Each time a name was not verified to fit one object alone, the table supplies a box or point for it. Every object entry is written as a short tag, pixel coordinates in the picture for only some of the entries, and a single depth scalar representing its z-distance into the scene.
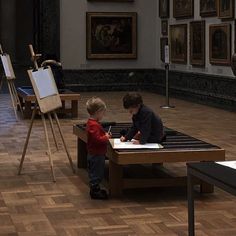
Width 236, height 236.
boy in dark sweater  7.40
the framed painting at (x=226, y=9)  17.22
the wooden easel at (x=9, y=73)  15.64
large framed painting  23.52
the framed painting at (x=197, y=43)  19.41
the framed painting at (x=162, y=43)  22.68
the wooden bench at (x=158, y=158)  7.22
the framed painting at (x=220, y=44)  17.58
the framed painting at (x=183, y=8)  20.30
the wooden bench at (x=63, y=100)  15.20
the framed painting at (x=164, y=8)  22.66
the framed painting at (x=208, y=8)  18.45
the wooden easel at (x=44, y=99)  8.47
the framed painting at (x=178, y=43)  21.03
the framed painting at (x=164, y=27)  22.98
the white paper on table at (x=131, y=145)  7.42
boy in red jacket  7.27
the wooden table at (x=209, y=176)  4.12
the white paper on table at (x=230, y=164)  4.69
